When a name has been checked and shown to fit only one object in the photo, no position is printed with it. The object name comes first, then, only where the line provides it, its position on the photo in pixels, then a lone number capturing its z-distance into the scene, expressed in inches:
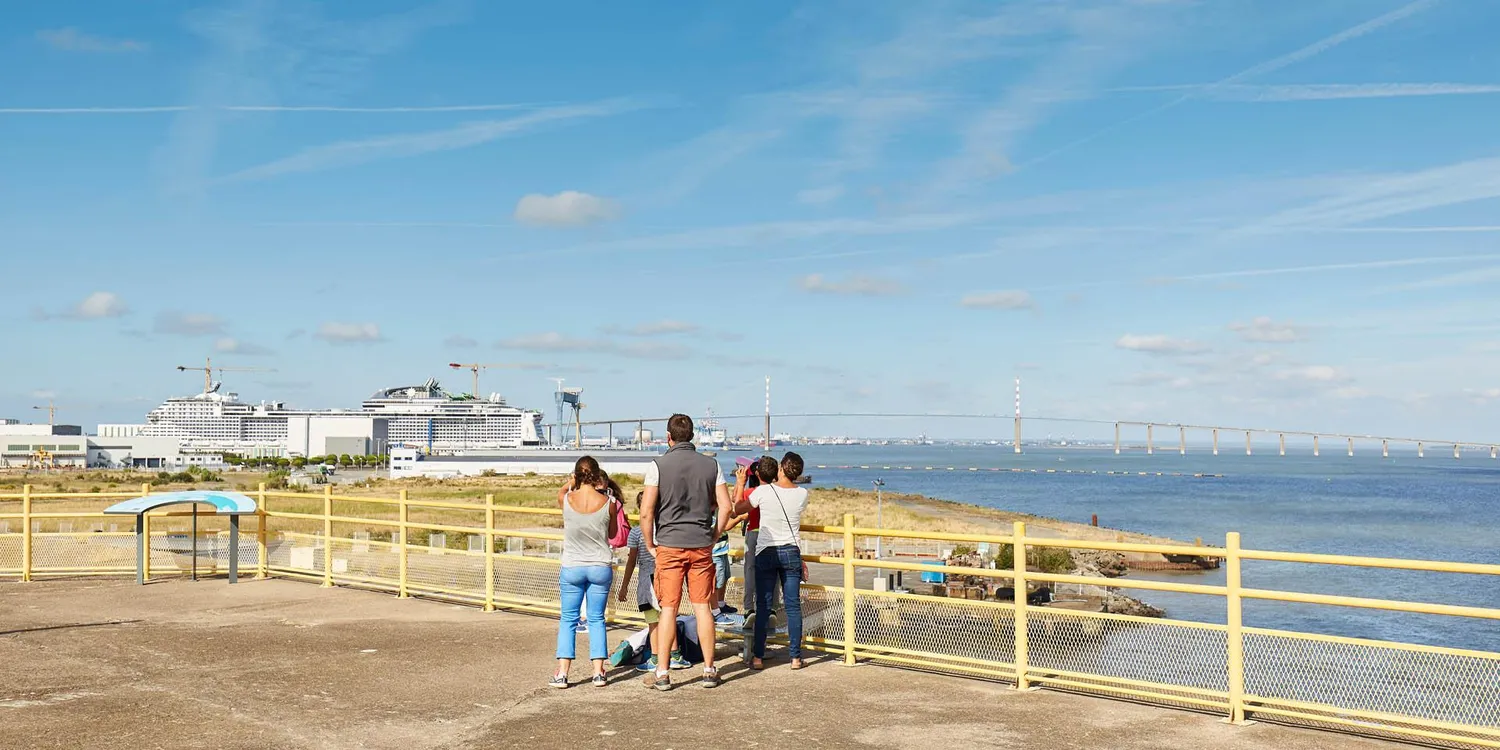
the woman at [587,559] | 353.4
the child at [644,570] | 386.0
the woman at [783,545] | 377.1
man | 349.1
